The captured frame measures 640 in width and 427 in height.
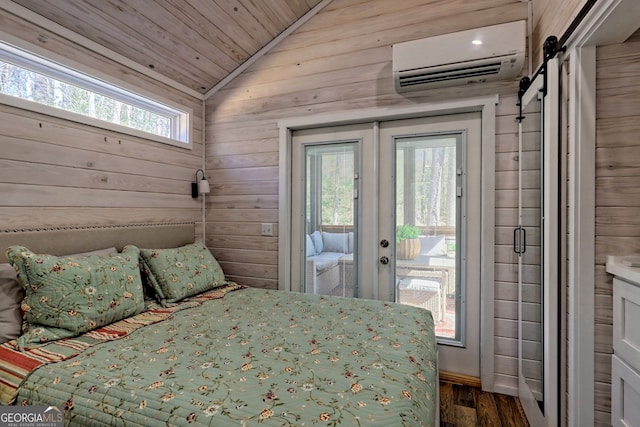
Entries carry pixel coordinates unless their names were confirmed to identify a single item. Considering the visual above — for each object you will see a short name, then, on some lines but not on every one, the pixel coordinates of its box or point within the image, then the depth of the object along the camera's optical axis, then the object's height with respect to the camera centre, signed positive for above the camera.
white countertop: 1.20 -0.21
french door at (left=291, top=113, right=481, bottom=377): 2.32 -0.03
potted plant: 2.46 -0.21
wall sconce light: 2.86 +0.24
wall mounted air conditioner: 1.95 +0.99
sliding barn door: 1.54 -0.20
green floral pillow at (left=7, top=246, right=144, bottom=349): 1.50 -0.40
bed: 0.99 -0.58
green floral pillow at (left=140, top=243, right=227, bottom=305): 2.11 -0.41
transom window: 1.78 +0.77
